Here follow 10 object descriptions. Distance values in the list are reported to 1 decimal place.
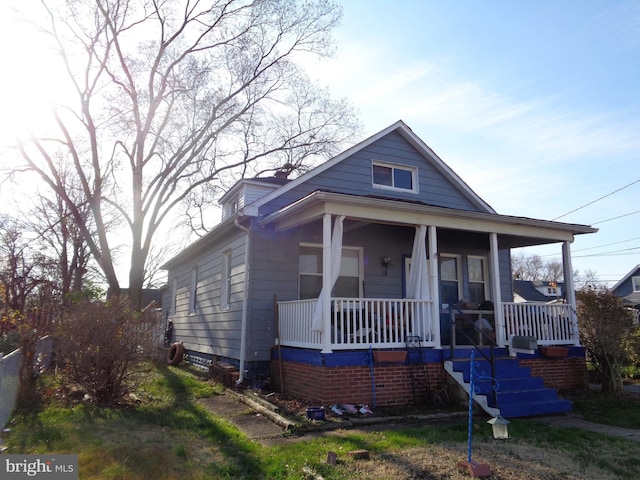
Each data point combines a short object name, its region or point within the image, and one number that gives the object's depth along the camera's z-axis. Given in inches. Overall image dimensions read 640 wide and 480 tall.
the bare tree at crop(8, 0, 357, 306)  692.1
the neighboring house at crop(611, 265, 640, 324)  1465.3
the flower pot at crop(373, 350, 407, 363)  313.3
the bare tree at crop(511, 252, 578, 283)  2493.8
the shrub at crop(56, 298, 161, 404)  294.0
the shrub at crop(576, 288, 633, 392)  378.6
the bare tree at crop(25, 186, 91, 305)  826.8
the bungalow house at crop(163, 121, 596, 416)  316.2
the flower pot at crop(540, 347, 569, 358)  373.4
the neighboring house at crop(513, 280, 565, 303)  1196.5
